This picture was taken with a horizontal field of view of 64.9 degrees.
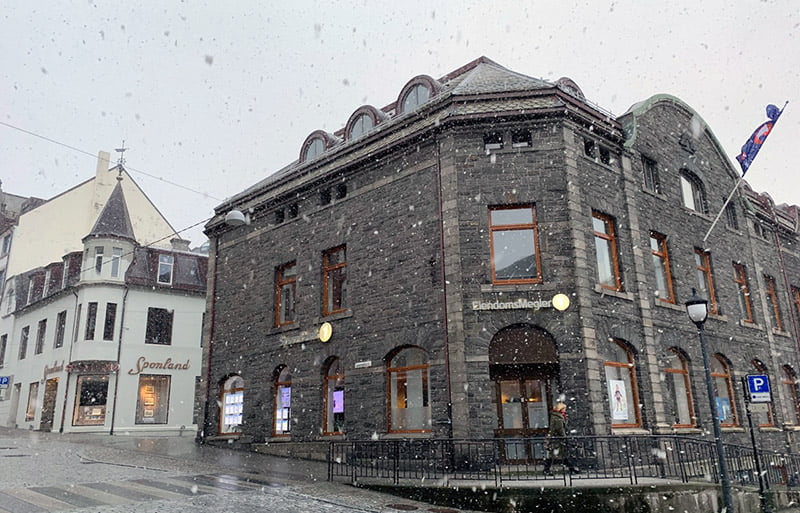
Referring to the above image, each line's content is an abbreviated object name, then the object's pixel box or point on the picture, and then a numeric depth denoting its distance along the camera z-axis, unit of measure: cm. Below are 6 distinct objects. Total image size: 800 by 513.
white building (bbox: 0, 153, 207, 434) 2938
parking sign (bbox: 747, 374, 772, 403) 1423
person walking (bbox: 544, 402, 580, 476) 1289
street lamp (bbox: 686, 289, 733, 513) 1089
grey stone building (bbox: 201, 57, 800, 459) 1553
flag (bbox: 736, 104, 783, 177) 1909
